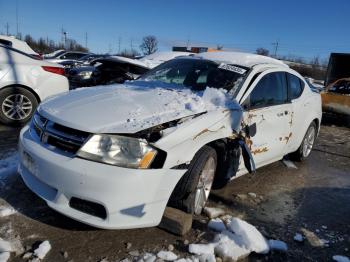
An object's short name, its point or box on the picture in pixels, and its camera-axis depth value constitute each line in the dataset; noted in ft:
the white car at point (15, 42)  30.22
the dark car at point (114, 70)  27.14
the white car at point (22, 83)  21.17
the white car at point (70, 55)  73.10
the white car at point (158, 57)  36.62
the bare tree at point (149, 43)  276.21
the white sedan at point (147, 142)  9.30
